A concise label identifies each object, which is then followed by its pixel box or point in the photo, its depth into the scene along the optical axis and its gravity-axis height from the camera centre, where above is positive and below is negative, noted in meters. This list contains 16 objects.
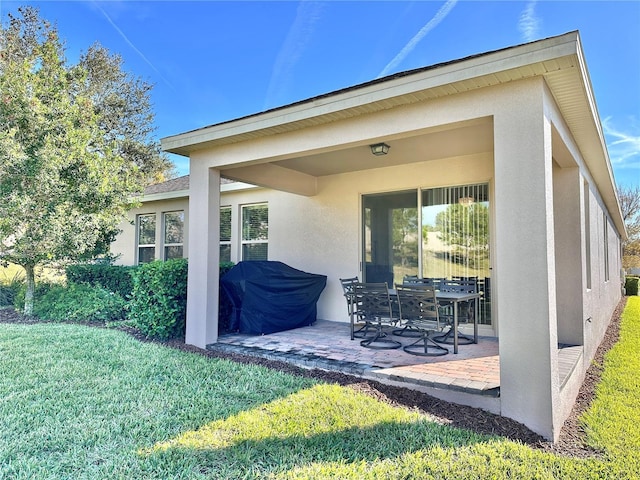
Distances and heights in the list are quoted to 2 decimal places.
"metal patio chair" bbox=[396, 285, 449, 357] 4.47 -0.67
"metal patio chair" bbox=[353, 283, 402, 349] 5.01 -0.69
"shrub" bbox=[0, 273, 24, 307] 9.49 -0.90
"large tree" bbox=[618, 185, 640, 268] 25.41 +2.31
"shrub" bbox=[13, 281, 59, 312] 8.84 -0.89
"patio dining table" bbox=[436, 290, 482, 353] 4.62 -0.53
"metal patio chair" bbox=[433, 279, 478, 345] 5.10 -0.77
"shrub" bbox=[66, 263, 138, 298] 8.83 -0.50
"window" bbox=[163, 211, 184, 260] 10.20 +0.61
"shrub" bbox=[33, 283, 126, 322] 7.84 -1.06
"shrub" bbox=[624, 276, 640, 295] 18.77 -1.49
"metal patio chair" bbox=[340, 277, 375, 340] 5.38 -0.92
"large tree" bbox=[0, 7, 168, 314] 7.38 +1.71
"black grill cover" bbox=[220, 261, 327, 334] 5.95 -0.66
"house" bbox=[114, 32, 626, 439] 3.08 +0.95
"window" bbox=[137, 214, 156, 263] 10.82 +0.55
